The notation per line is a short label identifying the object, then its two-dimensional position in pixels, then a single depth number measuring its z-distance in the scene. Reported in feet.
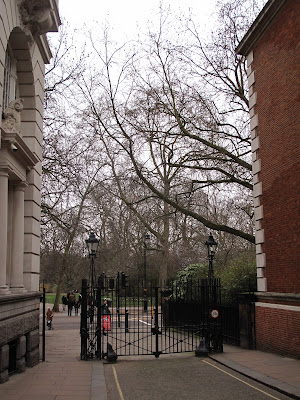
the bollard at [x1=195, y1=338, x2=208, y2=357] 46.52
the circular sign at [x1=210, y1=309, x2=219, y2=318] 48.55
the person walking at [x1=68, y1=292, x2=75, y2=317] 123.34
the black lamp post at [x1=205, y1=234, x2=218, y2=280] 53.35
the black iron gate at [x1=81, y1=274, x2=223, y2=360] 45.70
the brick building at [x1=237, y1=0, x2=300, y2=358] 43.11
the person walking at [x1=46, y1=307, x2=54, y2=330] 84.94
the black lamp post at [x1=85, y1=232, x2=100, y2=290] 62.21
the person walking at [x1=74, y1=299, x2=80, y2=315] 126.52
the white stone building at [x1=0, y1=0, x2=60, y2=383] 33.58
